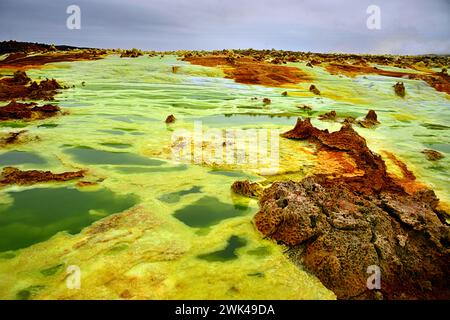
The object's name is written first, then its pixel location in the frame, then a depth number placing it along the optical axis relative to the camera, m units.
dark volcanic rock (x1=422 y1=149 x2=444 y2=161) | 7.45
